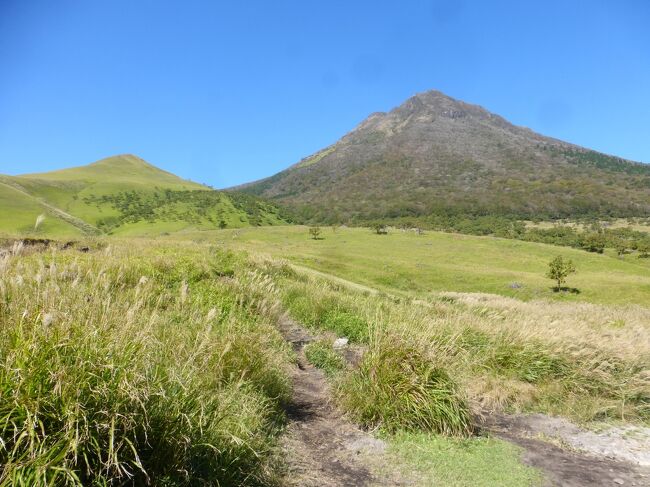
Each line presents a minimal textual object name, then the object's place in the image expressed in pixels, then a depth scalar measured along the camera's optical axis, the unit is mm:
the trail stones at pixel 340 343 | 10117
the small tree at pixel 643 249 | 73631
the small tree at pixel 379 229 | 84500
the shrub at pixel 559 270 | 44281
